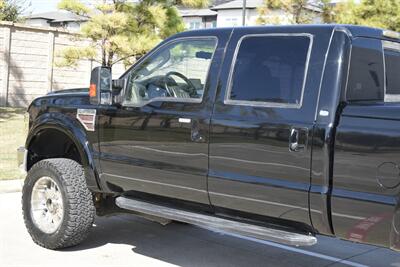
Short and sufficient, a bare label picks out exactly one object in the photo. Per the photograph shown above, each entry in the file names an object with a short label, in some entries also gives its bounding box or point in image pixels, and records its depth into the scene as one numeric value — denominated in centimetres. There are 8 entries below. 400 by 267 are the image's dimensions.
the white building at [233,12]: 4534
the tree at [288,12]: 1761
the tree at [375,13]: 1525
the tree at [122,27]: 1368
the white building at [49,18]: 5686
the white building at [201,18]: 4986
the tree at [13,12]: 2522
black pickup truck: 360
